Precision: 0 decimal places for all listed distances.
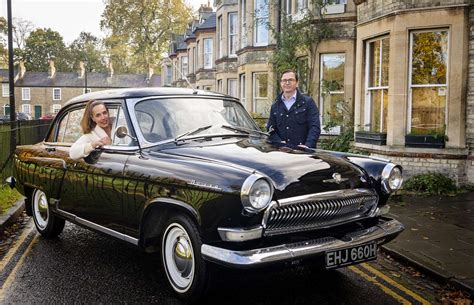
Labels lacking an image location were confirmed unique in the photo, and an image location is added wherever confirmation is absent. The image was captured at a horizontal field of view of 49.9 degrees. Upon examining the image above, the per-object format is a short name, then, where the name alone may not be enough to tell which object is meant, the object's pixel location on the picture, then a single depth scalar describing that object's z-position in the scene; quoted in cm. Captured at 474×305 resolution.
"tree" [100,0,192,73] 6184
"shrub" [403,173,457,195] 1034
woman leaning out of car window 557
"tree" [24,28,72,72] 8344
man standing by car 669
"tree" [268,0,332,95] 1491
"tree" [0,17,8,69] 5605
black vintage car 391
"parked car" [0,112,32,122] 5676
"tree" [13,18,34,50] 7781
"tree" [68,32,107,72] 8706
